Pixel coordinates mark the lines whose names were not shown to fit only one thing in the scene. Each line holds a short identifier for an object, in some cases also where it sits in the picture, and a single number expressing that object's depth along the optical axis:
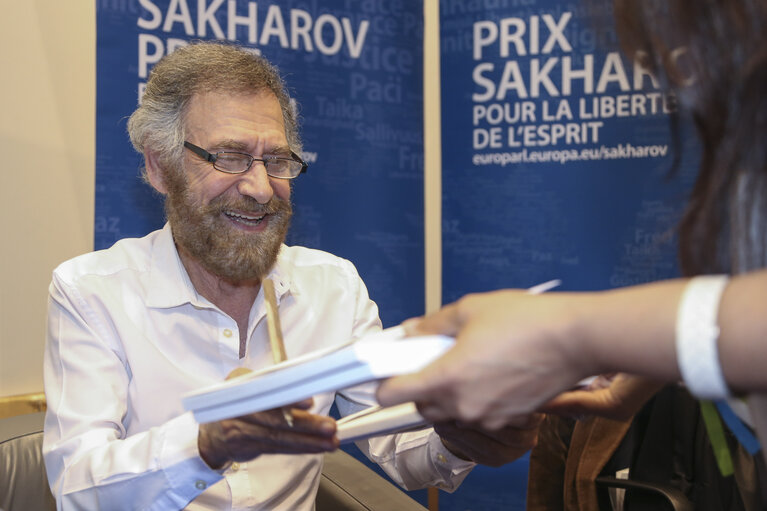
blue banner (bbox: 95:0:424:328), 2.61
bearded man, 1.42
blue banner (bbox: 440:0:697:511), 3.09
